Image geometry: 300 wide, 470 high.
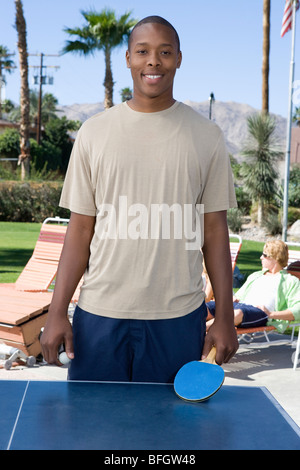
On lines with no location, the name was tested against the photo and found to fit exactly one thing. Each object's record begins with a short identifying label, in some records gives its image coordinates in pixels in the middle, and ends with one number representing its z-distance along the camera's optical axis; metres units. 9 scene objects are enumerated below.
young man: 2.07
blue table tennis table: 1.57
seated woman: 5.67
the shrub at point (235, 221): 22.52
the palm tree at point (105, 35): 26.86
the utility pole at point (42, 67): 55.90
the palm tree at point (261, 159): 23.83
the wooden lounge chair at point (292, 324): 5.55
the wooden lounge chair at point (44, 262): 7.87
